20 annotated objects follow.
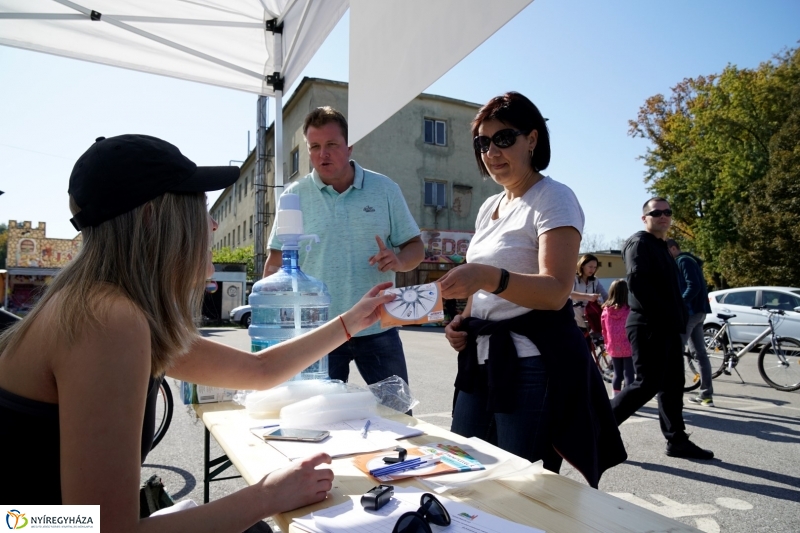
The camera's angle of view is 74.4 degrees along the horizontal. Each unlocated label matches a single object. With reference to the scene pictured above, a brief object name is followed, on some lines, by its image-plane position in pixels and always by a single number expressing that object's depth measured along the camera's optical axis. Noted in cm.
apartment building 2277
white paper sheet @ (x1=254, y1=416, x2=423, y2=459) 143
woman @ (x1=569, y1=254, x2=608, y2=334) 727
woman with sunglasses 165
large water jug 216
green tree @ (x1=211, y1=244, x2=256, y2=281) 3244
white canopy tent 368
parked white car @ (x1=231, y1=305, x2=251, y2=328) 2123
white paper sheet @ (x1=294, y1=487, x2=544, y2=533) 96
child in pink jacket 614
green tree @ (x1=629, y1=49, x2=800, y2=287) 2505
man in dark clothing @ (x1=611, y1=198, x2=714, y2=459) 394
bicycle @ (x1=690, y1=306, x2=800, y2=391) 712
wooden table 99
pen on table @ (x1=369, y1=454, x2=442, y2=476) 126
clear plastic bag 203
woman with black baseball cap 93
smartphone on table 152
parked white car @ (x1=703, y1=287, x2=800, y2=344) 1053
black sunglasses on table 89
